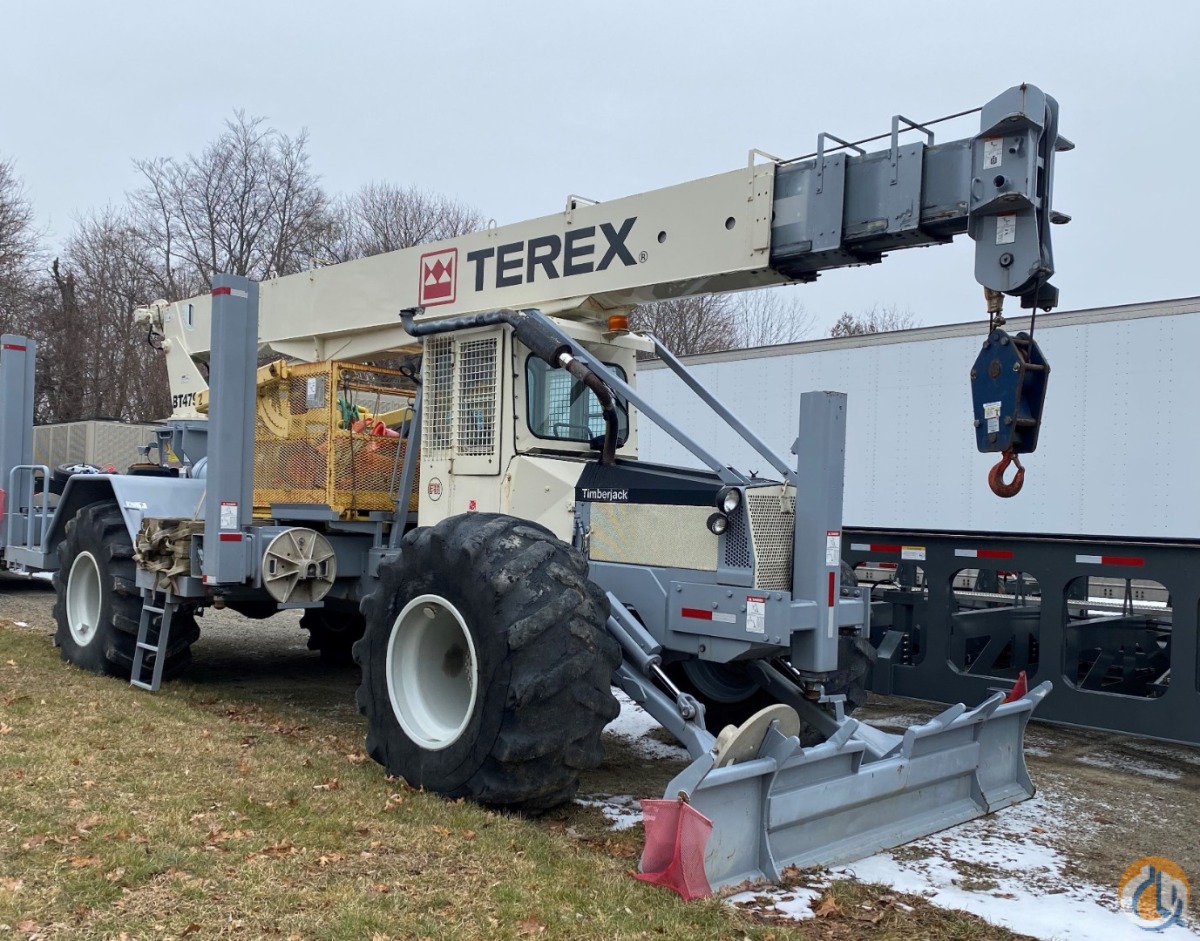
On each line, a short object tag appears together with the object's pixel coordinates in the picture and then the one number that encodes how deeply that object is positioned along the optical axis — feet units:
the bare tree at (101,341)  101.60
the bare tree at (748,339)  118.15
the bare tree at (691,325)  102.73
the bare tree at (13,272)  96.37
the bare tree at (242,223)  105.40
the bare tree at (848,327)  127.13
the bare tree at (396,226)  116.37
